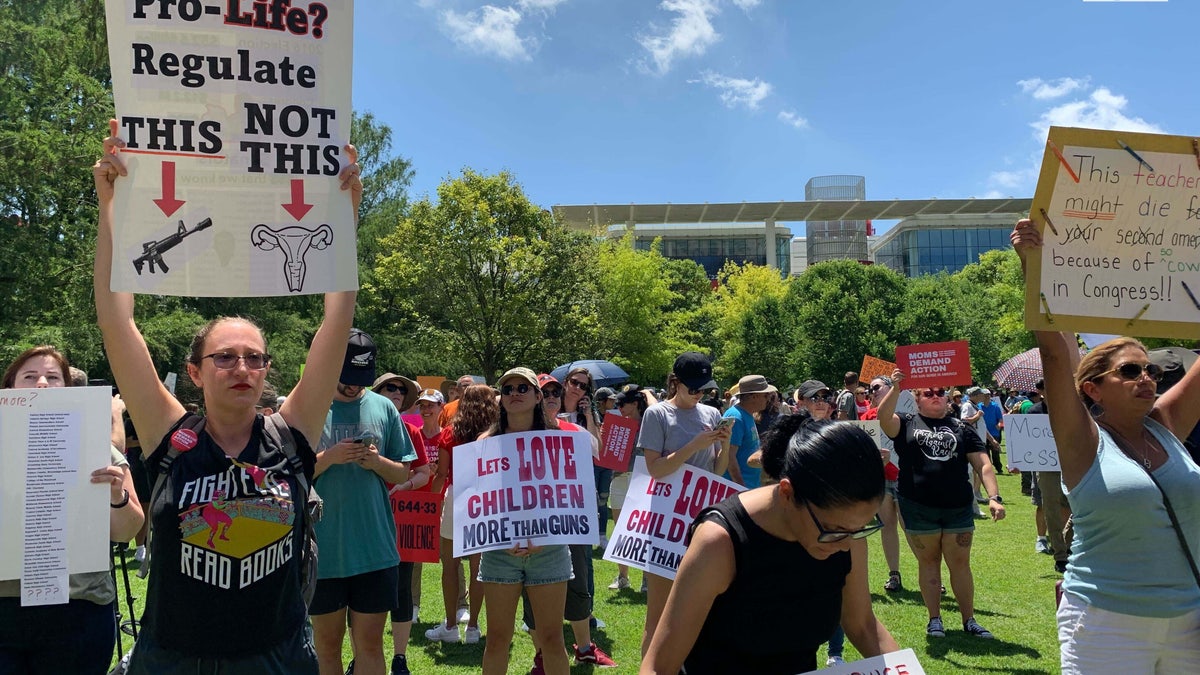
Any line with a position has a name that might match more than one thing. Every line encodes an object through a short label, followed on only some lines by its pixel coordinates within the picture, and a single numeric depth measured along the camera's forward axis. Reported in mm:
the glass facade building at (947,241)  96500
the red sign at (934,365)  8109
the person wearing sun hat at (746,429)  6887
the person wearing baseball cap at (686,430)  5664
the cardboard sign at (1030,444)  10008
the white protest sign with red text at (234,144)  2914
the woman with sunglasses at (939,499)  7234
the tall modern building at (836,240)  104750
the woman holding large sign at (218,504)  2590
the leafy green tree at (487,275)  31422
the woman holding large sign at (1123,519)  3197
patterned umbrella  17844
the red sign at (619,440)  9758
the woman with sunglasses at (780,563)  2275
